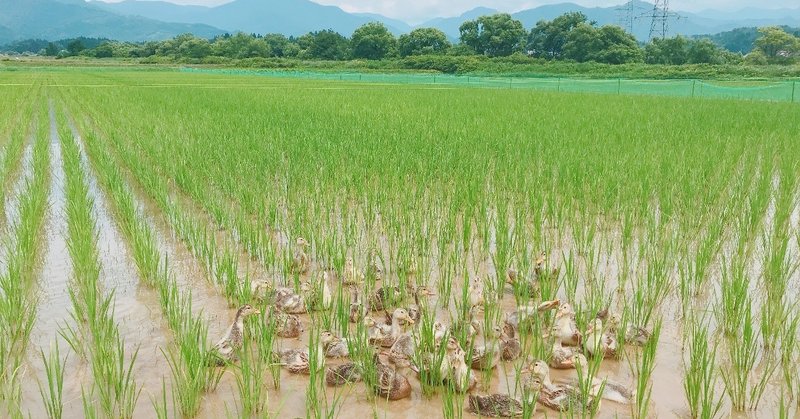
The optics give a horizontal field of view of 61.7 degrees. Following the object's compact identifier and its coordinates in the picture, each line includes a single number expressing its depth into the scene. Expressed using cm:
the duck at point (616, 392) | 255
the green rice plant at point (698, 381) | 233
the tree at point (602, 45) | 5169
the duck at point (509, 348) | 285
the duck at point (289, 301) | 336
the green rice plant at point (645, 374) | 232
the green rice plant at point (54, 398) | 228
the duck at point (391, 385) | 255
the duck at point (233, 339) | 279
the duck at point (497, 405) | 240
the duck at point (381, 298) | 349
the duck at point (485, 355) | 270
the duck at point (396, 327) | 294
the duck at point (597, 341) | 279
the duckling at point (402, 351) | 276
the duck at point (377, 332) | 301
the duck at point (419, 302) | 305
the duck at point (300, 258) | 398
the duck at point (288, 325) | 314
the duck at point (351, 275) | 383
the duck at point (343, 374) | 264
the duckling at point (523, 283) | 354
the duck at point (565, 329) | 295
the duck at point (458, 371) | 251
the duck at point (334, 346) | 284
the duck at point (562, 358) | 281
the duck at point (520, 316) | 296
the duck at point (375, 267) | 380
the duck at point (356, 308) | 303
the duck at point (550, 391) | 245
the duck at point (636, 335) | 300
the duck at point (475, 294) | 335
